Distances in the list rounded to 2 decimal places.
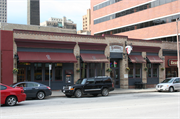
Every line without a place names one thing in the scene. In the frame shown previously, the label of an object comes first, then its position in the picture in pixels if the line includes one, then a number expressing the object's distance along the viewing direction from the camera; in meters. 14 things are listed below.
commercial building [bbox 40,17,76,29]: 117.62
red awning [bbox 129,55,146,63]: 26.55
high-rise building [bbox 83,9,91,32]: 119.57
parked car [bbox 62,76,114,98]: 17.45
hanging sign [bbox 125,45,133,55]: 25.92
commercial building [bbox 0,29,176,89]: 19.67
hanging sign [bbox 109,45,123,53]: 25.54
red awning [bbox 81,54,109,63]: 22.97
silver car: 22.52
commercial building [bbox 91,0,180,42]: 38.94
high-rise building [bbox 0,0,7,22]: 117.28
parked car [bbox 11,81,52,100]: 15.79
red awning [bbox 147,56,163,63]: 28.13
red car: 12.16
